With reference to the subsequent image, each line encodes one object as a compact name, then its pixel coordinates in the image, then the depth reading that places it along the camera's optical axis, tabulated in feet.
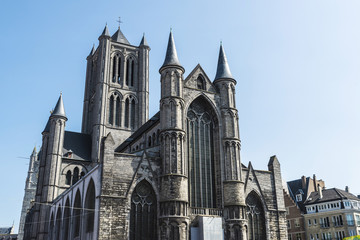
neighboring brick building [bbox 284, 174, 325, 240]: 158.40
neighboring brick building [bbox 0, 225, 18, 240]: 344.47
